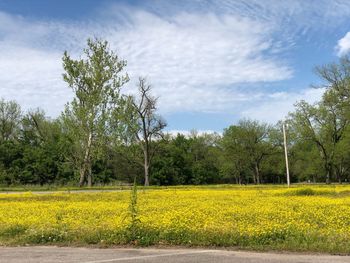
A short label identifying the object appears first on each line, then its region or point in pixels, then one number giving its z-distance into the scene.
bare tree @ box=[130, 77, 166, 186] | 72.19
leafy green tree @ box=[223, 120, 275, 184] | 100.94
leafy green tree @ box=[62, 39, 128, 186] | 58.88
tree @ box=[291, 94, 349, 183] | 81.56
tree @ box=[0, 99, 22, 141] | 92.56
